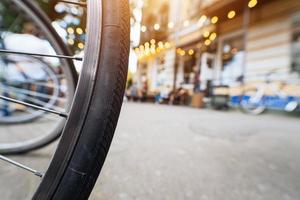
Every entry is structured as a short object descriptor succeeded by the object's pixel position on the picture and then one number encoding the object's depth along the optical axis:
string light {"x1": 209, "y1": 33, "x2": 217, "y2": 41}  7.75
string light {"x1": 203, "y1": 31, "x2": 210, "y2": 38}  8.05
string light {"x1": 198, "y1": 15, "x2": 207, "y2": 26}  7.36
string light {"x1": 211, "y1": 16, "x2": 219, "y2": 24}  7.12
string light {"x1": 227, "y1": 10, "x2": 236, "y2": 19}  6.54
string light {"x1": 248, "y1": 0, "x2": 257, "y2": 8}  5.66
